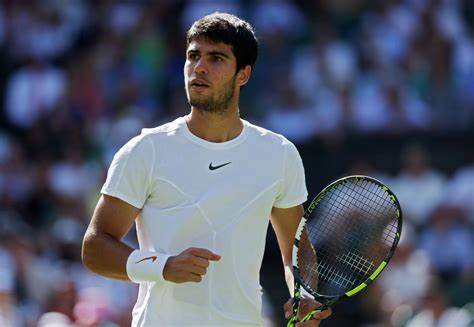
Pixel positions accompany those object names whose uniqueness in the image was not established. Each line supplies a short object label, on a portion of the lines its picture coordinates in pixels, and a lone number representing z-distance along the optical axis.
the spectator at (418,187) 22.11
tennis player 9.37
